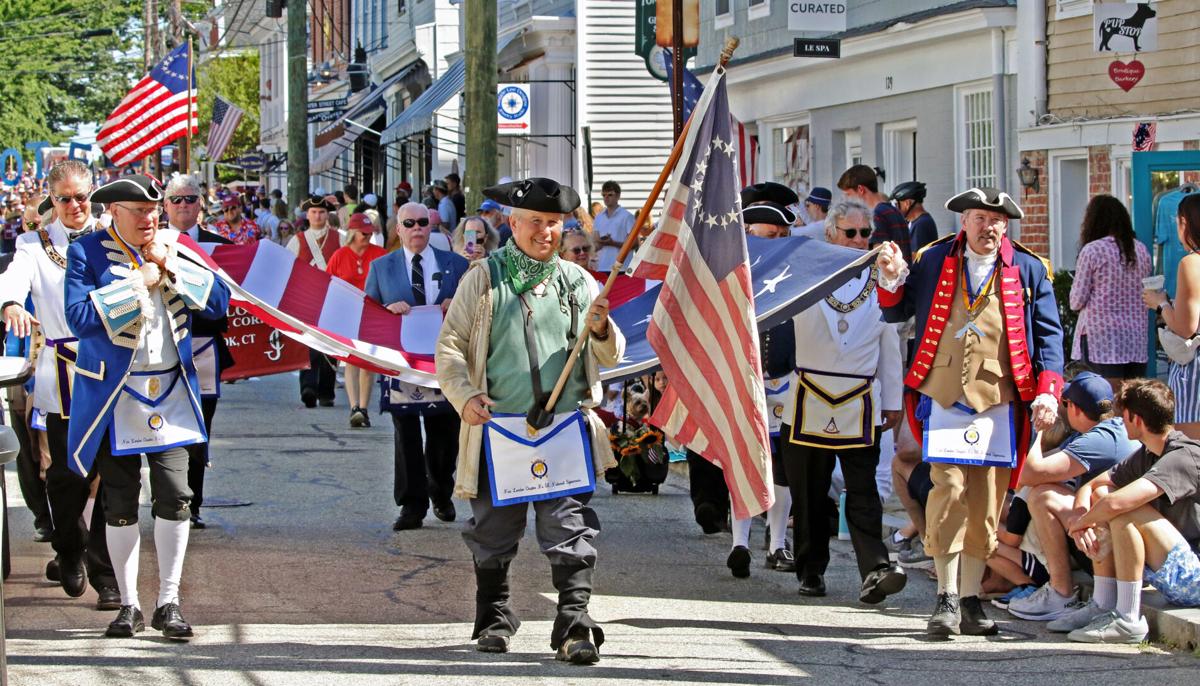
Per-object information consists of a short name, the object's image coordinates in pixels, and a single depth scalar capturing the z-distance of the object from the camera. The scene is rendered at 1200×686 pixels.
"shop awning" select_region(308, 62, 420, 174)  37.56
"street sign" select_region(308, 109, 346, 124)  42.85
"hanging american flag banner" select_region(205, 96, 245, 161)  37.66
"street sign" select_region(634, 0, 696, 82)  23.42
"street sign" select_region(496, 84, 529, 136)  25.23
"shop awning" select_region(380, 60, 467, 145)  28.97
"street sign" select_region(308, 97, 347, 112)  43.76
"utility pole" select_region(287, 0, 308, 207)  26.69
